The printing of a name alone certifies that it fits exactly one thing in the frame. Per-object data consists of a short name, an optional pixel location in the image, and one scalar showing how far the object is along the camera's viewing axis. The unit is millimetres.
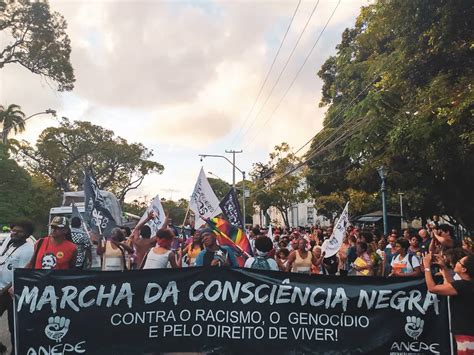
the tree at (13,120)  35250
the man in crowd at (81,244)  10239
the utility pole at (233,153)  48456
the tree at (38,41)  23406
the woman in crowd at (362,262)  8891
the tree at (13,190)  28297
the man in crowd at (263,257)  6309
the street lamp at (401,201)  26395
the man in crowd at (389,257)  9062
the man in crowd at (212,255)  6863
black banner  5258
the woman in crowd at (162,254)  6668
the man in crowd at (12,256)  6105
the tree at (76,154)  44875
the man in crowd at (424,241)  9420
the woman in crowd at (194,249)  8992
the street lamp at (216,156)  47694
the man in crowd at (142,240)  8516
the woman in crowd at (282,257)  8870
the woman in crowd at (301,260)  8484
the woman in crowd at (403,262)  8078
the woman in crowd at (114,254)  8391
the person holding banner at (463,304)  4633
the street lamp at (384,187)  18406
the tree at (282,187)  44312
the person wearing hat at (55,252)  6340
